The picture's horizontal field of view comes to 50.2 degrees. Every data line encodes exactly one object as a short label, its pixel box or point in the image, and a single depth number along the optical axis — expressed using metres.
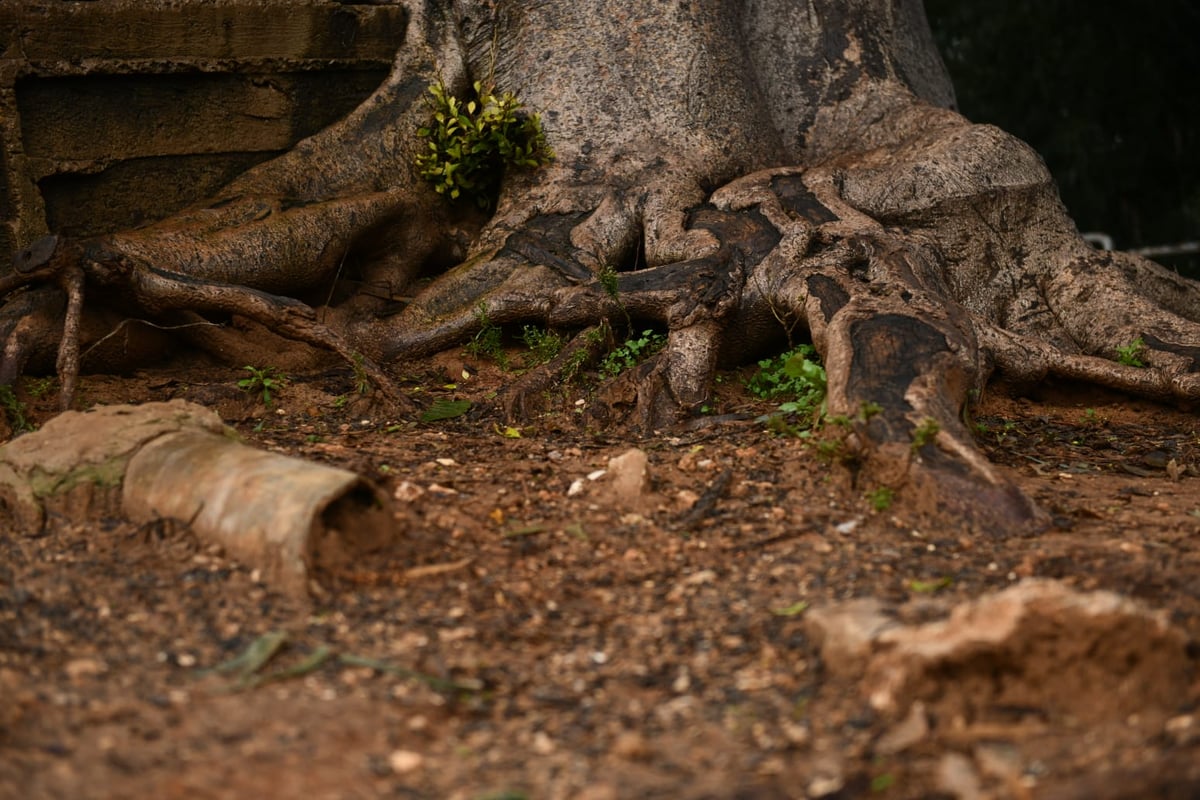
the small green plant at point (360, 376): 5.28
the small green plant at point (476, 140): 6.45
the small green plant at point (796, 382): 4.77
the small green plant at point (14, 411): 4.88
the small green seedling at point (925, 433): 4.15
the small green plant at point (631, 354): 5.52
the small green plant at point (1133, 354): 6.01
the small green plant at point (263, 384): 5.38
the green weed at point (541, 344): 5.72
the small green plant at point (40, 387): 5.22
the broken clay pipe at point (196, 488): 3.50
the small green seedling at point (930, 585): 3.47
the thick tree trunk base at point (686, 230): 5.32
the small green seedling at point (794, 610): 3.36
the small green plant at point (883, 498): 4.06
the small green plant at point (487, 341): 5.85
